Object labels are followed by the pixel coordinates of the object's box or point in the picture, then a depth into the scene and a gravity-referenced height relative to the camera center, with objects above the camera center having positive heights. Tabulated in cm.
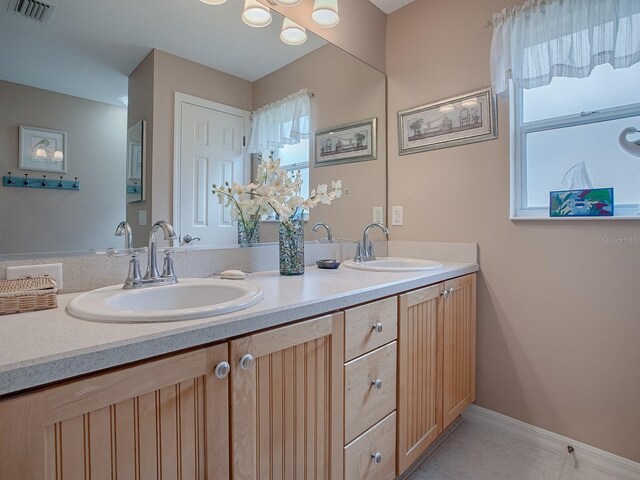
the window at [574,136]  148 +48
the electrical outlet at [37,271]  94 -9
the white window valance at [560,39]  138 +85
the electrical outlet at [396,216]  215 +15
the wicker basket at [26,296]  78 -13
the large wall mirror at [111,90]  99 +49
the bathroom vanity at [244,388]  57 -32
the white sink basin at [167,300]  72 -15
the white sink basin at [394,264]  151 -12
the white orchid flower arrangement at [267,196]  142 +18
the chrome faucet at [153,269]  103 -9
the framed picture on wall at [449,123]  177 +64
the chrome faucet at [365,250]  184 -5
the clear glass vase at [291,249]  143 -4
